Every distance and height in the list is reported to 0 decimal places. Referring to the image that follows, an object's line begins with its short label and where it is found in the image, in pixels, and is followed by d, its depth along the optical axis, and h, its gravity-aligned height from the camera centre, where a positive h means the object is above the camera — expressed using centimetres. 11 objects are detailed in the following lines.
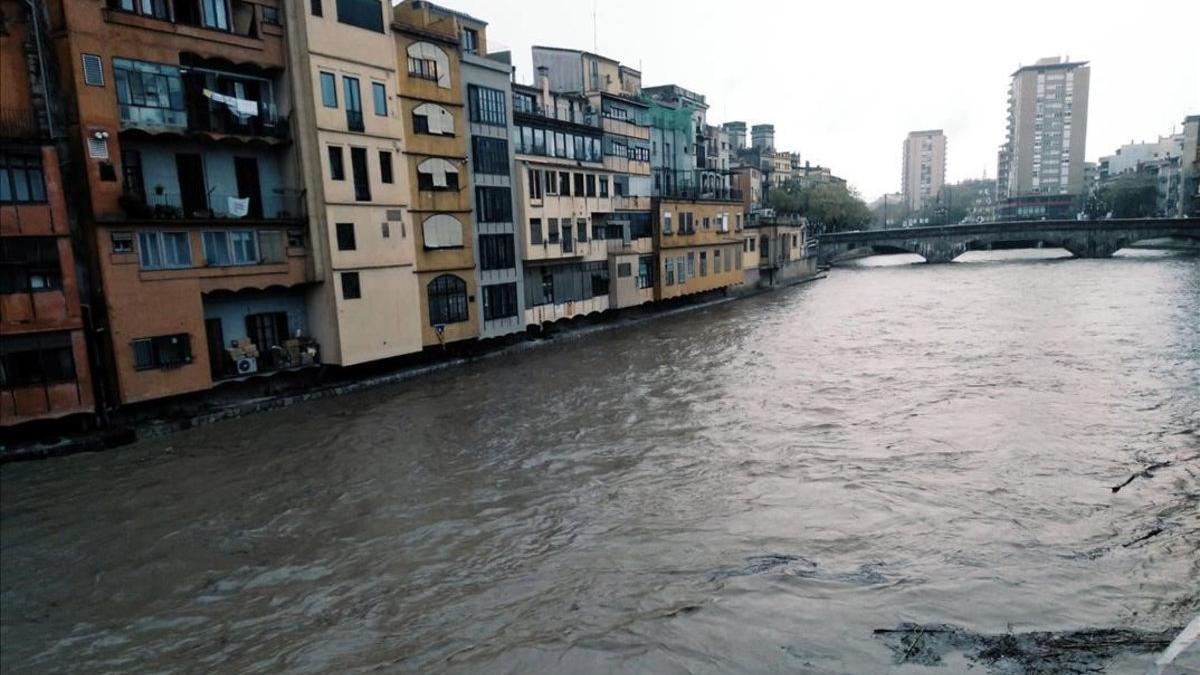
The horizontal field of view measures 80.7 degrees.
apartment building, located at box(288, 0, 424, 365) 2358 +252
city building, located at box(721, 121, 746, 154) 10623 +1513
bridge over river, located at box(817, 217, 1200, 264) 6738 -172
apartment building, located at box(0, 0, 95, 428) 1745 +32
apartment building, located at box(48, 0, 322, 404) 1911 +202
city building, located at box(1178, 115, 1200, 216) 8456 +516
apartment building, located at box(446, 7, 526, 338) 2992 +270
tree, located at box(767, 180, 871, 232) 8662 +300
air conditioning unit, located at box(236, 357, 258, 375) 2223 -354
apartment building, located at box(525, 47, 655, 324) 3416 +254
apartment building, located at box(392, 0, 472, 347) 2723 +300
